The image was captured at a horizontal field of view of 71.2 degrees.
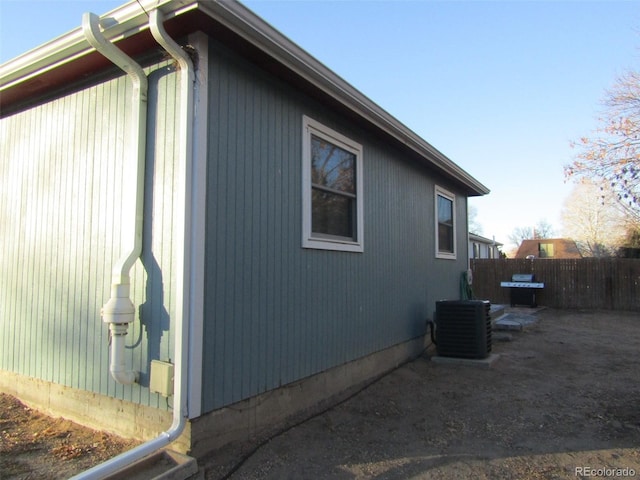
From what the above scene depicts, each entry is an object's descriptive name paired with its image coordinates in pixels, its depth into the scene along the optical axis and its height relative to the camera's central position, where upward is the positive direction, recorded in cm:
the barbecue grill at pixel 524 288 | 1449 -48
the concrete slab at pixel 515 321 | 946 -113
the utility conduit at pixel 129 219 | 313 +41
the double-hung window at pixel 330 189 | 440 +90
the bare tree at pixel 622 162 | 1085 +282
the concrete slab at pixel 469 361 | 609 -122
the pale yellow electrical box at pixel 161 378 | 304 -72
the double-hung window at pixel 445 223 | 796 +93
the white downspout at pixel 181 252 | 292 +15
